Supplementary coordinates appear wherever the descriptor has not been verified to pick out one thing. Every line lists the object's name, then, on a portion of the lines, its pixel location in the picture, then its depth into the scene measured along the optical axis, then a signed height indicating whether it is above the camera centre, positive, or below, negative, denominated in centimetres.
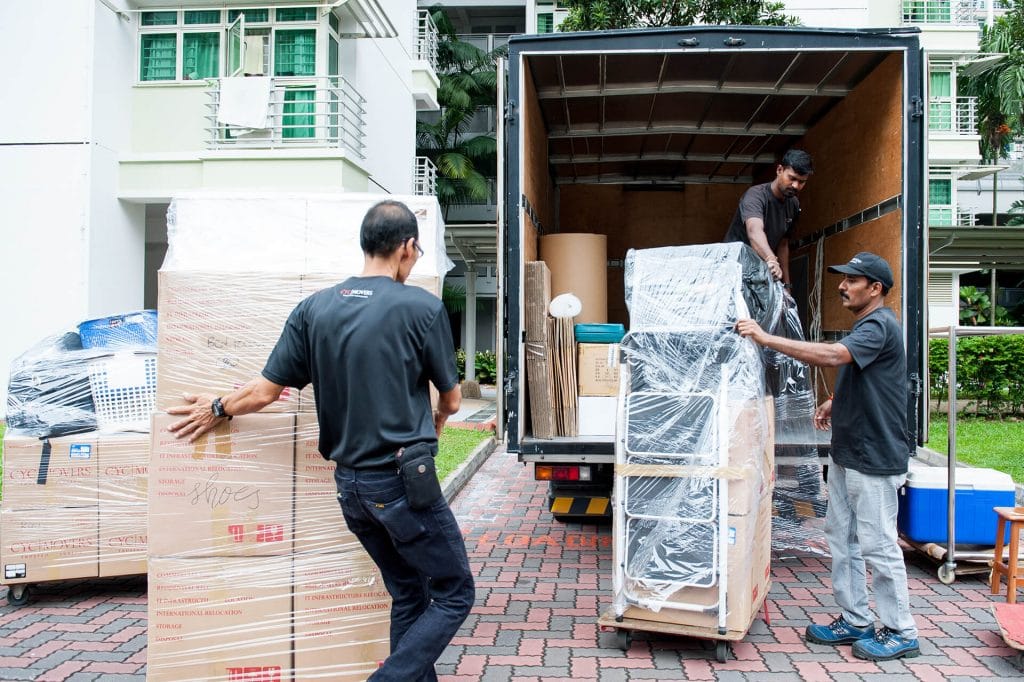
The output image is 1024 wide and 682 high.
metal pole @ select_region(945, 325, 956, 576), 463 -69
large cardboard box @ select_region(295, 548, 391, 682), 317 -109
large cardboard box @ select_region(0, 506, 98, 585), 436 -109
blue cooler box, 475 -90
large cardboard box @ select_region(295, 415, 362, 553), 318 -62
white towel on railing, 1207 +354
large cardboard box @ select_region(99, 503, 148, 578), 441 -107
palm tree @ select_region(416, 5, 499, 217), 2348 +679
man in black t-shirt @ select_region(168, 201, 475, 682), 275 -20
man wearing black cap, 367 -45
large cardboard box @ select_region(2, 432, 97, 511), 438 -71
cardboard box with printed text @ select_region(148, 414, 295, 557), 314 -57
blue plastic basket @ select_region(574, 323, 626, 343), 541 +9
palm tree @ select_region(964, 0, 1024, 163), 2055 +686
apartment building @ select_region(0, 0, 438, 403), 1130 +322
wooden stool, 416 -103
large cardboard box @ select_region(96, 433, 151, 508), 441 -67
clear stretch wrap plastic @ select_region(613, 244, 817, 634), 358 -56
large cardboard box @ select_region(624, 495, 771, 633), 355 -110
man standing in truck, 520 +96
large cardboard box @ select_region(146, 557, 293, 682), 313 -107
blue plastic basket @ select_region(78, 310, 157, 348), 458 +6
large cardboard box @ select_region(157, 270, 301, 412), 325 +5
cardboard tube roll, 645 +65
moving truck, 493 +169
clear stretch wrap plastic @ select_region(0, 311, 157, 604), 438 -67
